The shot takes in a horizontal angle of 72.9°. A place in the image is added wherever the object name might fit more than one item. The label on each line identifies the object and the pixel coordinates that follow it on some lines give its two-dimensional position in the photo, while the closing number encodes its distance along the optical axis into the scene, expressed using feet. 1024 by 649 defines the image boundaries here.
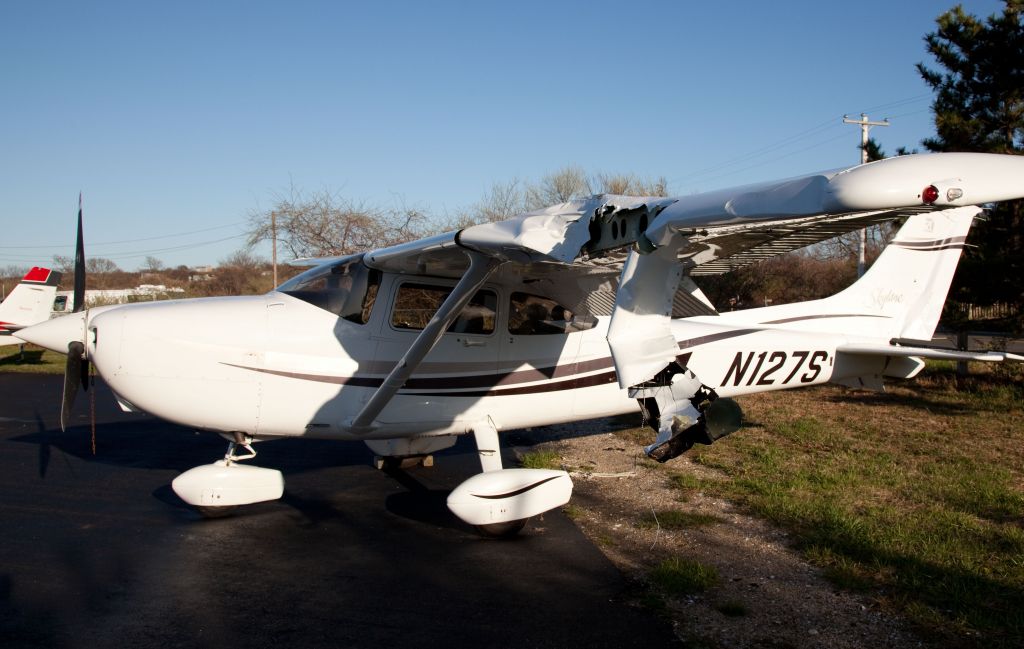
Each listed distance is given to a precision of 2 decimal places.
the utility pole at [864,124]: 82.43
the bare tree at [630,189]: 85.71
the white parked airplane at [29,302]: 52.60
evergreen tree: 36.09
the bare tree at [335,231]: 70.64
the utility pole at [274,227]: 79.57
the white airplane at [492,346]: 13.56
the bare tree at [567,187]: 88.43
